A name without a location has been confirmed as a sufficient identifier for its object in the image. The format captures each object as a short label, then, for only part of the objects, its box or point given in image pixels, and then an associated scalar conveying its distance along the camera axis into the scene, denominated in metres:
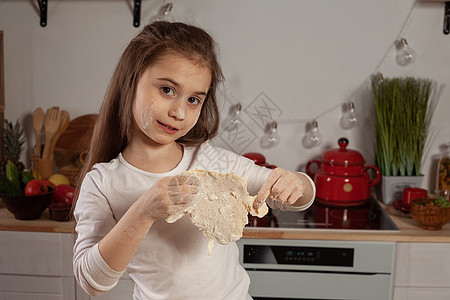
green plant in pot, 1.98
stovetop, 1.78
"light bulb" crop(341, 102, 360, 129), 2.14
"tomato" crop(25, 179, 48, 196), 1.80
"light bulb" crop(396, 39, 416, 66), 2.09
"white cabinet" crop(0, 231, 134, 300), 1.78
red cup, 1.87
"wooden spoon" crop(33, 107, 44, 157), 2.20
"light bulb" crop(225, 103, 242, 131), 2.16
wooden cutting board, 2.17
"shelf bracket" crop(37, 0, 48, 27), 2.14
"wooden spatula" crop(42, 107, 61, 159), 2.17
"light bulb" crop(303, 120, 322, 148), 2.17
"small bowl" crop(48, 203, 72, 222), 1.80
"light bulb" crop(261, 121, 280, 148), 2.18
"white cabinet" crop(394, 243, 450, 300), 1.71
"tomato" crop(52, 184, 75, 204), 1.88
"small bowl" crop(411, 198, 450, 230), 1.70
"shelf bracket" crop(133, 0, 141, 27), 2.12
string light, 2.10
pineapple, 2.12
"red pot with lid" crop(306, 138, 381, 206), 1.98
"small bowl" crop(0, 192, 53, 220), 1.76
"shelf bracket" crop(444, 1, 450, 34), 2.07
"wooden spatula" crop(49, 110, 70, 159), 2.19
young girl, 0.85
